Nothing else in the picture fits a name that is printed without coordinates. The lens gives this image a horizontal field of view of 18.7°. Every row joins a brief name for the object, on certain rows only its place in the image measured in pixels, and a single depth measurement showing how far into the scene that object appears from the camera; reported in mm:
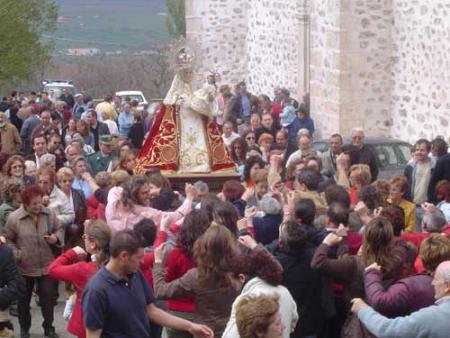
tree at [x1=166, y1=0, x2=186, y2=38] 42662
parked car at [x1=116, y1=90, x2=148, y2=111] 32912
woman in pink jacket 10789
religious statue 14617
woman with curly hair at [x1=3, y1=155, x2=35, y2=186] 13406
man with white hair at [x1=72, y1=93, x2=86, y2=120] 25058
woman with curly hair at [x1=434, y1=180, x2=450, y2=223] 12055
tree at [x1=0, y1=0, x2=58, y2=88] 28953
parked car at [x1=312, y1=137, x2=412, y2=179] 17344
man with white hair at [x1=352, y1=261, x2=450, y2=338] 7172
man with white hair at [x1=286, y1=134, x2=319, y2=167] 15258
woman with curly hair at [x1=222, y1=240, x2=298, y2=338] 8203
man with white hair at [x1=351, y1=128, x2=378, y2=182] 14836
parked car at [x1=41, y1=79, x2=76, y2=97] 33269
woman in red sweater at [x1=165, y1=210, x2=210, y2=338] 8719
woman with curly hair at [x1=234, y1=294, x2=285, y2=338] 7078
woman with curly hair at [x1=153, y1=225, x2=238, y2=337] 8375
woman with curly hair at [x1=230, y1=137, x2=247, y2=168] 15797
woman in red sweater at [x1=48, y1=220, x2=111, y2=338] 8570
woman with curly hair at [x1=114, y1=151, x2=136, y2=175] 14164
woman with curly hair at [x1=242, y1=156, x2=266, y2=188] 13465
